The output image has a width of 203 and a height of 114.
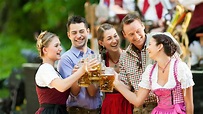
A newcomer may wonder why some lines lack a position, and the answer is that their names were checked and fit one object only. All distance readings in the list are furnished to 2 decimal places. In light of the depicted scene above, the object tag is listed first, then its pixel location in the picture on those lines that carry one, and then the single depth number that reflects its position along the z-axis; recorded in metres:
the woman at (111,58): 7.81
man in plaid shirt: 7.50
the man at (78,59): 7.77
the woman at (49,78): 7.49
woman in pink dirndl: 7.07
